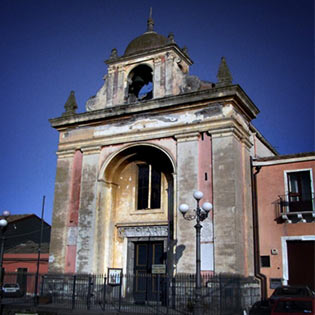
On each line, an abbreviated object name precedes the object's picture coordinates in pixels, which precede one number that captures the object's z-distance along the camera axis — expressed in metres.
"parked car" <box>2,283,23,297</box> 25.95
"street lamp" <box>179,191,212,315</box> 13.37
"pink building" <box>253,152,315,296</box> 18.17
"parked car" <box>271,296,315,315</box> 12.26
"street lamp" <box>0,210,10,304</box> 16.23
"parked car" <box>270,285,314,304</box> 14.93
